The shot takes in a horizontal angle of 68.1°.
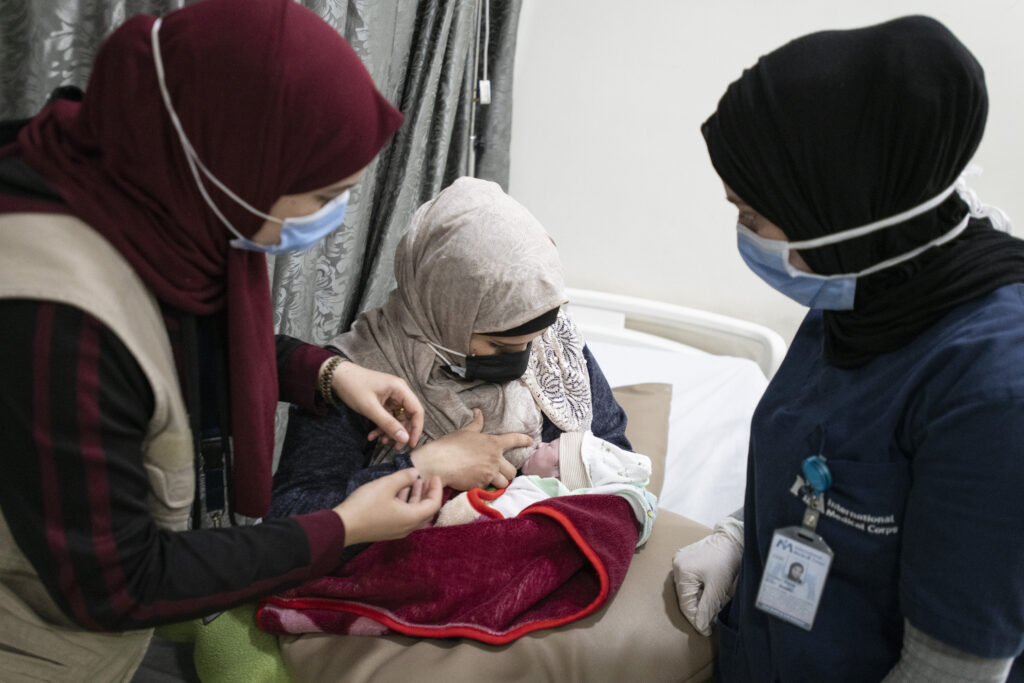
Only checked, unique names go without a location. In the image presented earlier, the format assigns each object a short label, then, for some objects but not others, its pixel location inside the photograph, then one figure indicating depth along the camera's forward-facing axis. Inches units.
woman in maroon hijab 32.8
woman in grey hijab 59.4
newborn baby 56.7
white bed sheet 81.7
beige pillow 49.1
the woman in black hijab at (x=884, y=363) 36.0
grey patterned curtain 72.8
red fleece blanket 51.1
